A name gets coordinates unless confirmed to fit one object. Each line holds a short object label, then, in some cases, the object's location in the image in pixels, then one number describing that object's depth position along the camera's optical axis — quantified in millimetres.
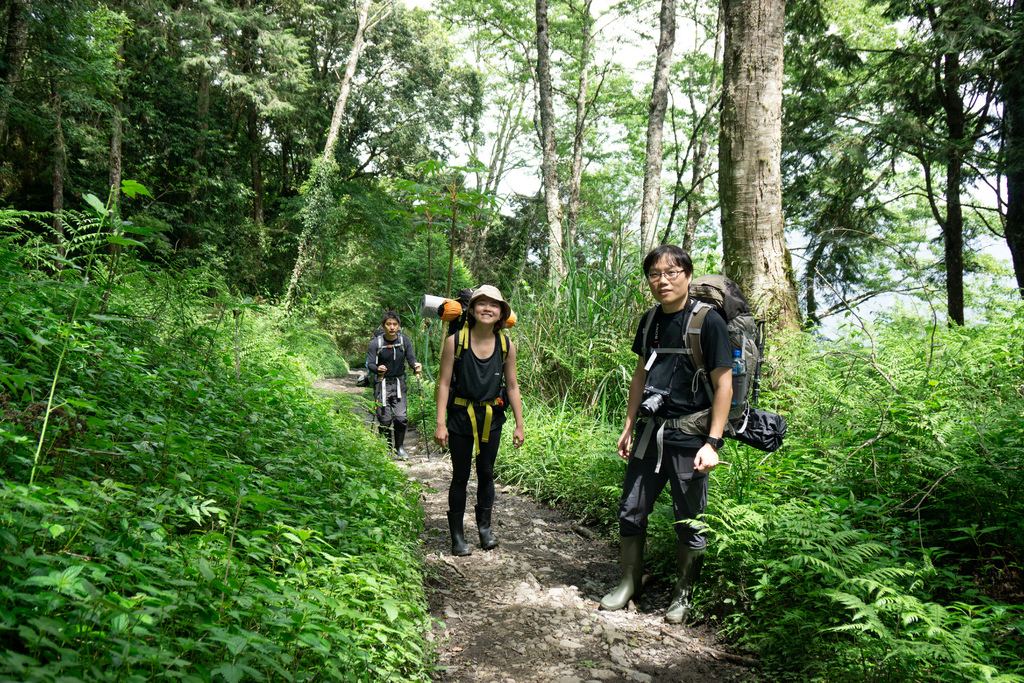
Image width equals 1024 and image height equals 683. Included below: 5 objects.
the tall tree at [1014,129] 8477
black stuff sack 3199
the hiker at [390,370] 7383
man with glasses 3057
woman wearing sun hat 4125
